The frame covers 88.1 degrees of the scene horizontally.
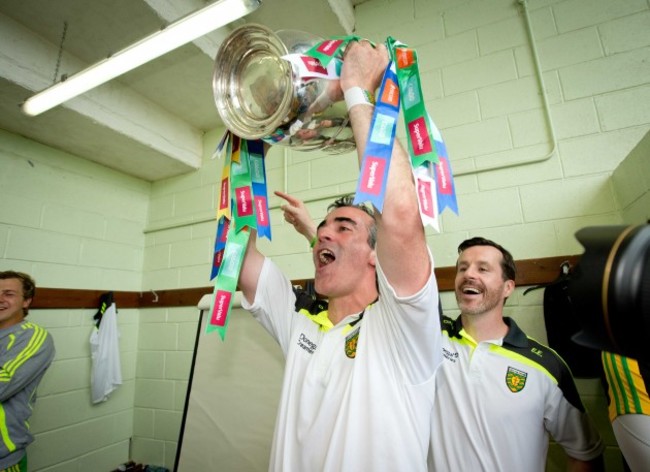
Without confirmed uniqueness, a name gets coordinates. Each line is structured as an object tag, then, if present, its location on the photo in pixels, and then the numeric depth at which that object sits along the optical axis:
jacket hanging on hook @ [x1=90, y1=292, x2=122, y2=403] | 2.58
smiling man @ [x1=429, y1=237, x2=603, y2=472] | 1.17
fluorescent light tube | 1.43
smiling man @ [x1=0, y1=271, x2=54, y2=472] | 1.76
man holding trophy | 0.74
